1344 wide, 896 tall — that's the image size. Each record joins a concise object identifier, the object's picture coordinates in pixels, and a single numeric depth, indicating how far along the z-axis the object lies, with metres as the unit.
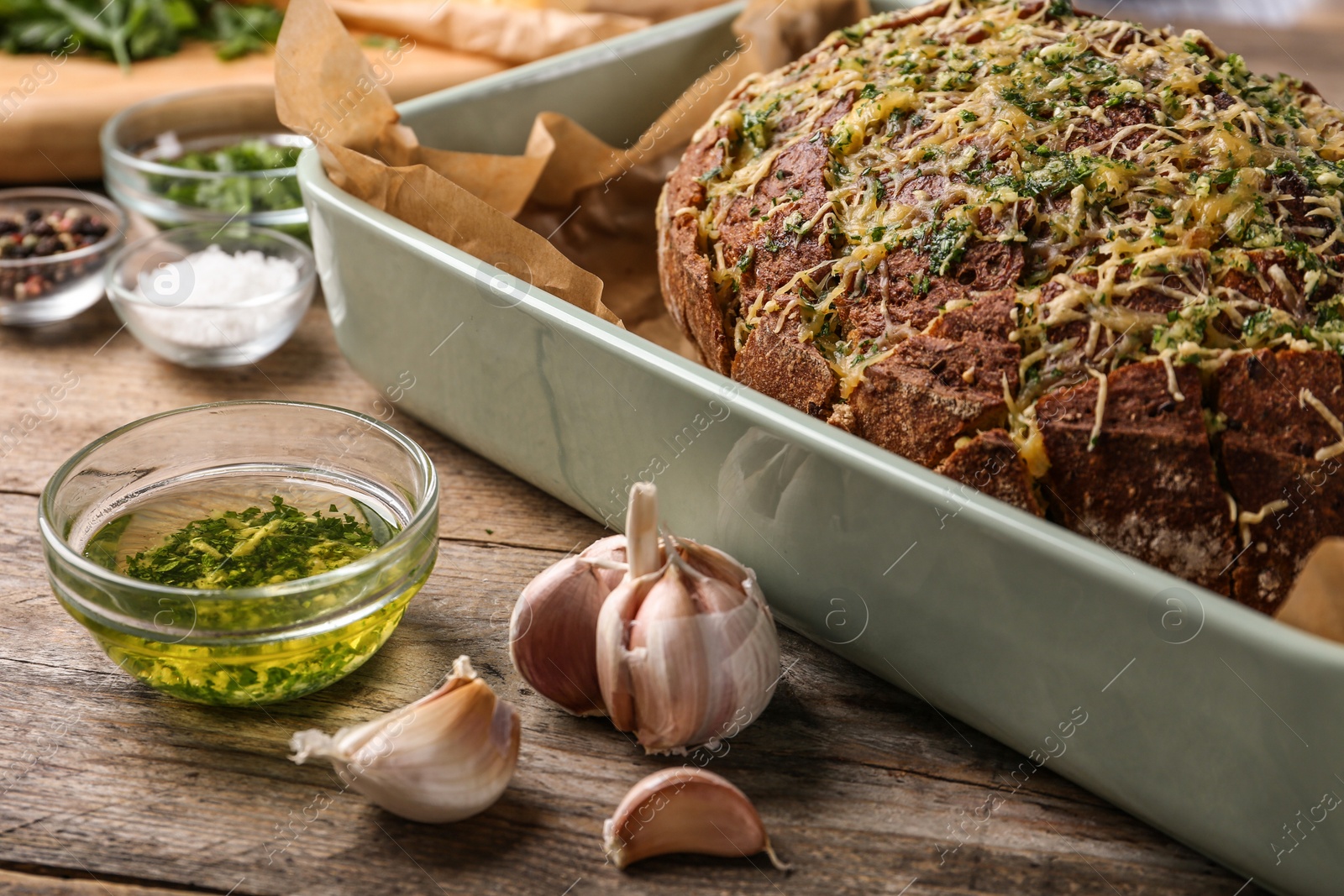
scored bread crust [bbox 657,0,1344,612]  0.58
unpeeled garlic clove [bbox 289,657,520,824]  0.58
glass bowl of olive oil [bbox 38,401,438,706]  0.59
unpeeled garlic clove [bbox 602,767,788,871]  0.58
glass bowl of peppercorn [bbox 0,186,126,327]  0.76
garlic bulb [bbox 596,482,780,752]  0.59
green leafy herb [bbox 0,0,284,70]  1.01
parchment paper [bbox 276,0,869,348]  0.68
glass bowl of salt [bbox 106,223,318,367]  0.73
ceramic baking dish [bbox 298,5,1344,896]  0.55
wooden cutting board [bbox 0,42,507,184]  0.89
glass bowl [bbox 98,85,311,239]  0.80
